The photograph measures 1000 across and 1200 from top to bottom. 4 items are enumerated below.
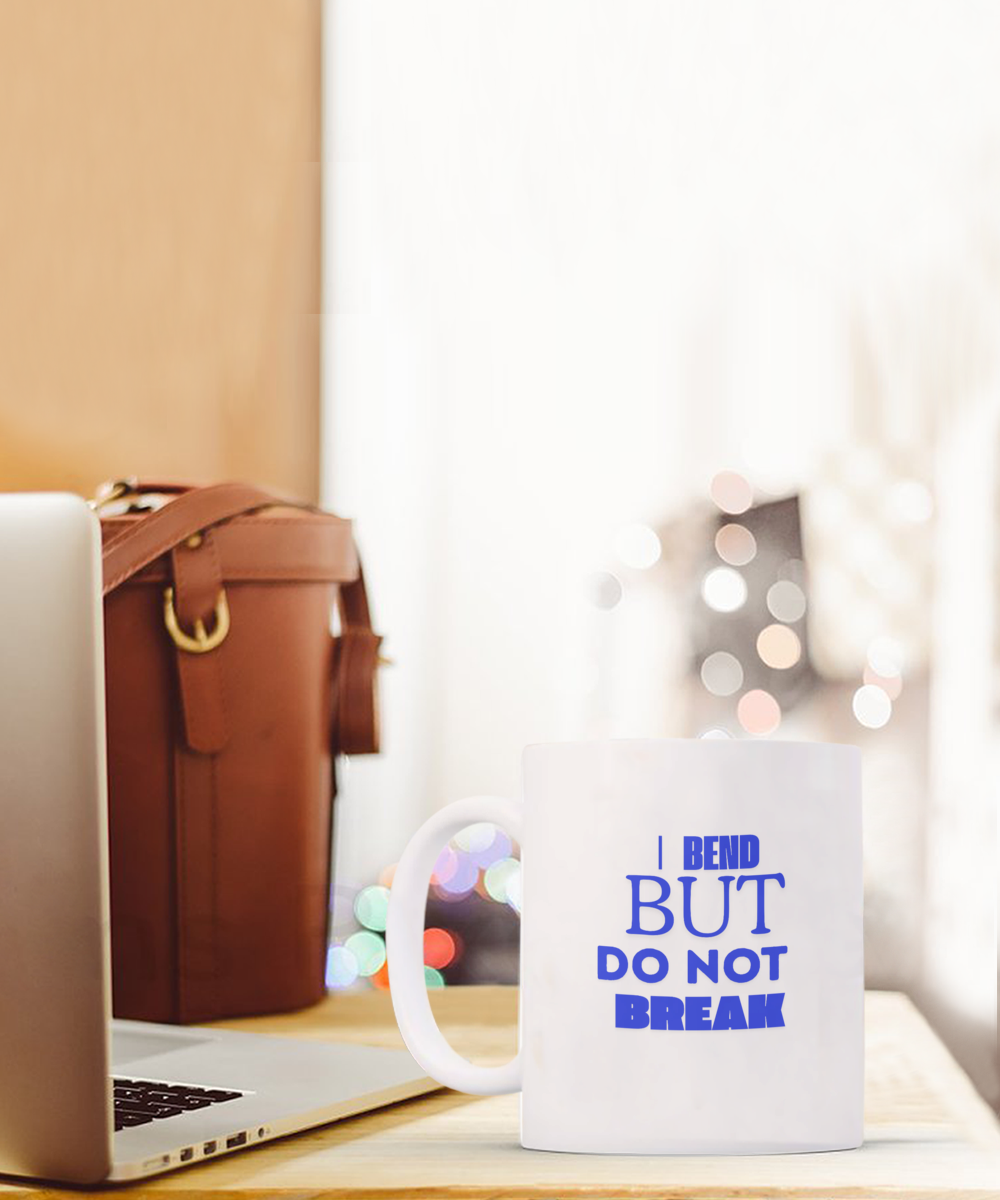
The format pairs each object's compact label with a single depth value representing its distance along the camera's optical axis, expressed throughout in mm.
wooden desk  727
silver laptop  708
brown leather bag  996
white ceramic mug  741
